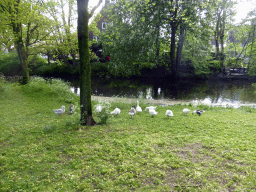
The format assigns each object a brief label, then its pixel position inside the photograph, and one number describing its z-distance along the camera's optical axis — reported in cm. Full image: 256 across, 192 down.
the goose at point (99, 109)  970
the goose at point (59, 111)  1017
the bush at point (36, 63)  3968
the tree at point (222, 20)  3284
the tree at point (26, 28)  1540
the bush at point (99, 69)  3728
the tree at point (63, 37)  2018
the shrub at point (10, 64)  3934
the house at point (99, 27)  4919
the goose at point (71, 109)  1116
